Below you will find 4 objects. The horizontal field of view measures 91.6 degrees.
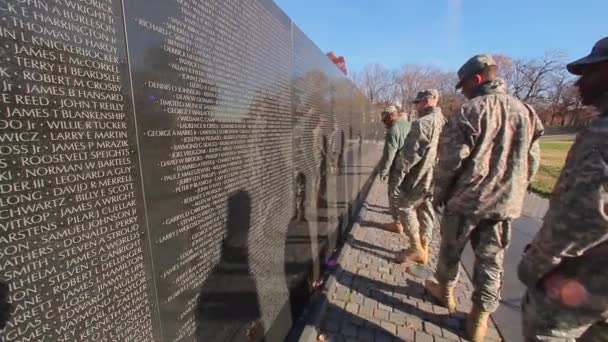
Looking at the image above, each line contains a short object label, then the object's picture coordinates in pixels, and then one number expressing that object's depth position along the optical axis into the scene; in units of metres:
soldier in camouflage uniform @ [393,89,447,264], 4.20
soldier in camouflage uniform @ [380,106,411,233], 4.85
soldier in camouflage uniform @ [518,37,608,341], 1.50
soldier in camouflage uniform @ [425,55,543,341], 2.59
